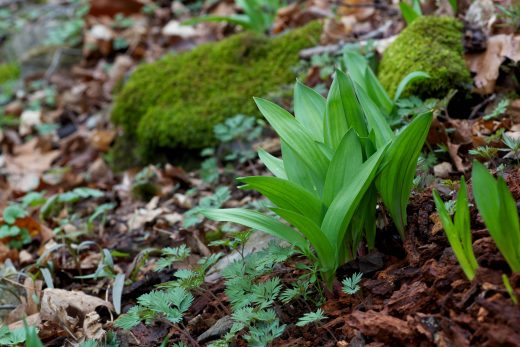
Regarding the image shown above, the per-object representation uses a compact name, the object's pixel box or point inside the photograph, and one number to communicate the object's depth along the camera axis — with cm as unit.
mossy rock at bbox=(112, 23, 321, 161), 366
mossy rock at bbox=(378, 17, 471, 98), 271
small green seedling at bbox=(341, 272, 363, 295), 161
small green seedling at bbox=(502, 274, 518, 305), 130
